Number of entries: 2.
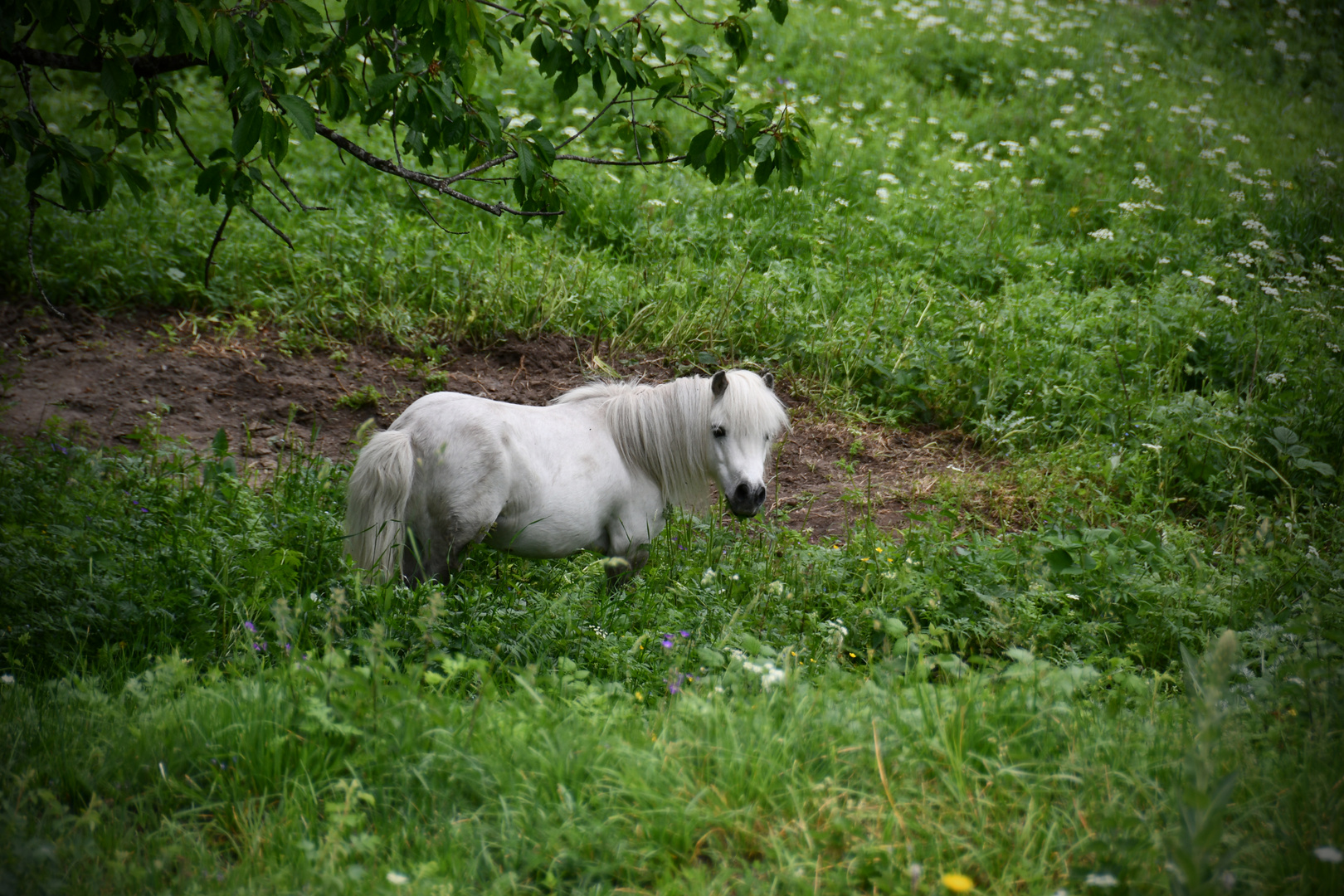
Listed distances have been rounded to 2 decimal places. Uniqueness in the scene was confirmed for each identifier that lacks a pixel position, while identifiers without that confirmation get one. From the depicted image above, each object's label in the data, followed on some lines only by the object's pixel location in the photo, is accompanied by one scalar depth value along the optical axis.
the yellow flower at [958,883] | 23.43
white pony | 24.49
